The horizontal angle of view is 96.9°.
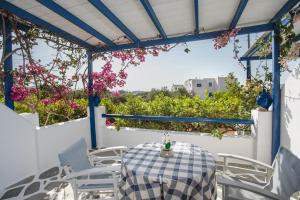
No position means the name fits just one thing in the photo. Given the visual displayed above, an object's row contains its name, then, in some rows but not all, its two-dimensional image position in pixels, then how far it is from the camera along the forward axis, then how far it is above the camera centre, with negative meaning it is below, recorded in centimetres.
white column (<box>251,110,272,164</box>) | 268 -88
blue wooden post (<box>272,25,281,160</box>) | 254 -1
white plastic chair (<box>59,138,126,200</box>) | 157 -93
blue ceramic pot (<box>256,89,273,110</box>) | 267 -17
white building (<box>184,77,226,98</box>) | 2717 +206
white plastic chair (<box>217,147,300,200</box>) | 129 -94
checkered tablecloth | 134 -86
